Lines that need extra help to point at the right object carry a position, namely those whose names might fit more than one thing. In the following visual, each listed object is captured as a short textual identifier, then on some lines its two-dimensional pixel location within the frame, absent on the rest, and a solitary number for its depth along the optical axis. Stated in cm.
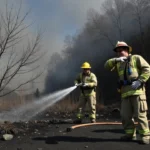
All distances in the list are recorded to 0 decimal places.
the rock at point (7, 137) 702
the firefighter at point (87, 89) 1024
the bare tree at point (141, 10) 3329
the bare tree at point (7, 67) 823
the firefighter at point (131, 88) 642
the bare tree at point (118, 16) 3631
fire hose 801
